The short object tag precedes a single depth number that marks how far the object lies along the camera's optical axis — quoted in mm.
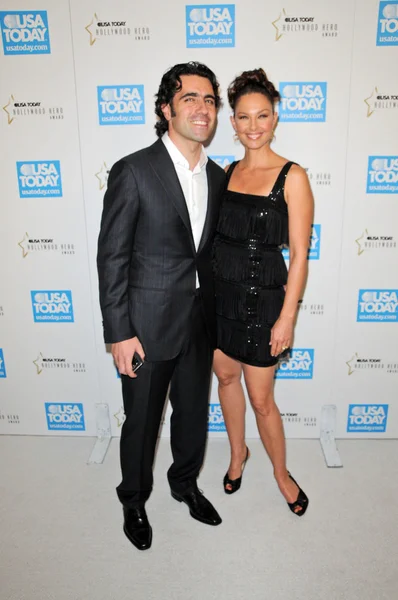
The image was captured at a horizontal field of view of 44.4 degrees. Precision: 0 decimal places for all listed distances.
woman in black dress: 2078
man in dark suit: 1943
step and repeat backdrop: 2467
